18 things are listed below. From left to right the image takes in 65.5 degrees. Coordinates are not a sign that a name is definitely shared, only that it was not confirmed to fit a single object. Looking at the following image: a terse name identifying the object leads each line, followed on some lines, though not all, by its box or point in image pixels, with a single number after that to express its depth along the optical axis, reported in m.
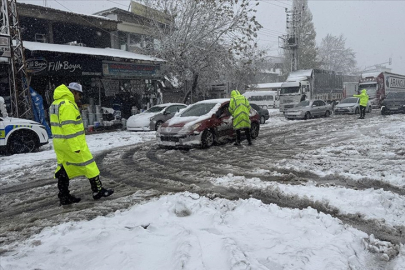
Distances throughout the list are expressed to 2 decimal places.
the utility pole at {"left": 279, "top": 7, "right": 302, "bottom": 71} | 41.12
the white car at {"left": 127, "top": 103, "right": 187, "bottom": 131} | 15.98
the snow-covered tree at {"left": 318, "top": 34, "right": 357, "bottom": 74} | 70.00
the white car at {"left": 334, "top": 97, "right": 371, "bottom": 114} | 23.44
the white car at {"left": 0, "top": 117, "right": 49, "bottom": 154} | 9.93
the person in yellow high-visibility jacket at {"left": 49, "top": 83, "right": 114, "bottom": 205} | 4.55
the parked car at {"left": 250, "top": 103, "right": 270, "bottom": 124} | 19.27
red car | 9.54
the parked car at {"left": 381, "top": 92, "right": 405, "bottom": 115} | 21.78
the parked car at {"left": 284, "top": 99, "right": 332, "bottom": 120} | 21.52
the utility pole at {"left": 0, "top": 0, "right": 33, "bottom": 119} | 12.89
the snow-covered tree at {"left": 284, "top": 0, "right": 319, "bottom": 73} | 51.75
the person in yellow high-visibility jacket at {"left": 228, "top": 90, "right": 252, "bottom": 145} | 9.76
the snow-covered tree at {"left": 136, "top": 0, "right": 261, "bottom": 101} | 21.00
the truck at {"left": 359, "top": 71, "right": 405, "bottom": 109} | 30.56
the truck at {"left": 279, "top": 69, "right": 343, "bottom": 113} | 25.80
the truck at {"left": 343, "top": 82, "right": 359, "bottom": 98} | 35.47
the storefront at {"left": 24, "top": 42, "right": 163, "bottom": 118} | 14.98
